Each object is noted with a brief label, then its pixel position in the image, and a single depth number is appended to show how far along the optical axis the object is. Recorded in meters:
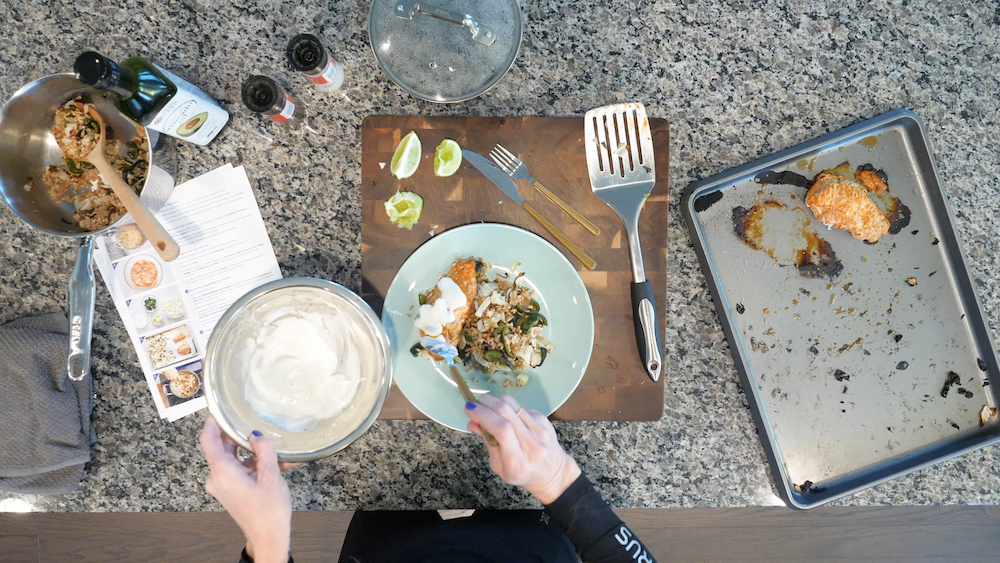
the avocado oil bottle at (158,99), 0.81
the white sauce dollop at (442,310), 0.91
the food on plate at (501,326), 0.95
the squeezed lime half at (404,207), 0.97
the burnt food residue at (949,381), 1.02
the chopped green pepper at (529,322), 0.94
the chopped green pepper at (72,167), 0.92
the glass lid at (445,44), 0.94
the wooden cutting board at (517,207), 0.98
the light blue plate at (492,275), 0.95
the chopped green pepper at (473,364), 0.97
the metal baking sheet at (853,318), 1.00
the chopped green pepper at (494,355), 0.96
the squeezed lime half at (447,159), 0.97
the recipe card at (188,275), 0.99
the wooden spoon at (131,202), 0.86
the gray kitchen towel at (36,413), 0.97
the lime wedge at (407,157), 0.97
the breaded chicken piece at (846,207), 0.97
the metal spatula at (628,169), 0.96
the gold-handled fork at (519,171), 0.97
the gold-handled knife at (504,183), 0.98
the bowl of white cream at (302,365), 0.80
